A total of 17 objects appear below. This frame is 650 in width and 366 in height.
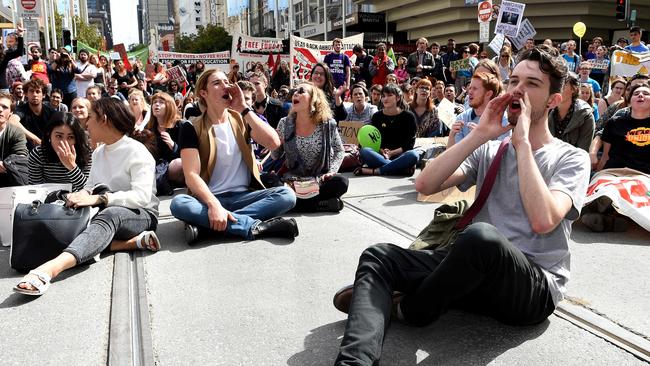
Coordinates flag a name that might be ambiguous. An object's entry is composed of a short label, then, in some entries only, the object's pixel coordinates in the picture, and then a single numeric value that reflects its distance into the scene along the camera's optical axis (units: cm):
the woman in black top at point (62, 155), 456
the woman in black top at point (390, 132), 730
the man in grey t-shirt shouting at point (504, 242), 220
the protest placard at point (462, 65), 1265
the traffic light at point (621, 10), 1955
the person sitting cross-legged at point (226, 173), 422
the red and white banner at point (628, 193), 432
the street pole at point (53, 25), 3299
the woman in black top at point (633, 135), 490
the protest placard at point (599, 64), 1292
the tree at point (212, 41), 6455
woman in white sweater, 385
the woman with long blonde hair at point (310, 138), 544
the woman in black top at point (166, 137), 630
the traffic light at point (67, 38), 2284
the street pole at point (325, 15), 4573
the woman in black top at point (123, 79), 1418
